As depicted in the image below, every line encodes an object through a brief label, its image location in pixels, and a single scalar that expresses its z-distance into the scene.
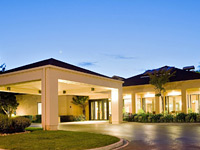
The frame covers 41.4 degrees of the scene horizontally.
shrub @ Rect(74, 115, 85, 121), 32.81
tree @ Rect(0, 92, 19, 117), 29.75
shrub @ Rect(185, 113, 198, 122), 22.58
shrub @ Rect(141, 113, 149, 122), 25.25
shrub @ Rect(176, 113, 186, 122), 23.20
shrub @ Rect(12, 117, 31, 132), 15.48
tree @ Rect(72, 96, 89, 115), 33.38
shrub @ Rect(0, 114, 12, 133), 14.95
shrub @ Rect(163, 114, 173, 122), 23.76
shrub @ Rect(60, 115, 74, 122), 31.79
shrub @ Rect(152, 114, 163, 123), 24.57
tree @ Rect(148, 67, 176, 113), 26.25
